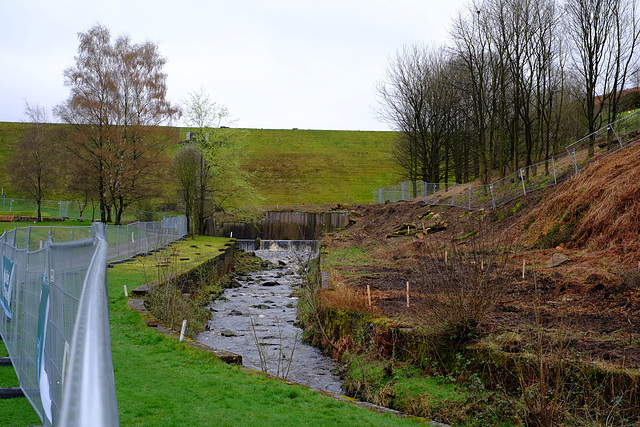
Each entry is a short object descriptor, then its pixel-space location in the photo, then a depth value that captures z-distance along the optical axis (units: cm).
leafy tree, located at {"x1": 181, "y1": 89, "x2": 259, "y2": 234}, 4084
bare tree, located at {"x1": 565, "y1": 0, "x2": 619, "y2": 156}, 2584
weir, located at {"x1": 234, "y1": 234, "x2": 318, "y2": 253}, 4266
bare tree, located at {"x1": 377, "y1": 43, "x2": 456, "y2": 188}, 3950
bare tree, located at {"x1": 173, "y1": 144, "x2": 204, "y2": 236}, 3784
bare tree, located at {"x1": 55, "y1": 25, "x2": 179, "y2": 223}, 3722
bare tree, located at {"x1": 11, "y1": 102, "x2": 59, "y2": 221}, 4481
